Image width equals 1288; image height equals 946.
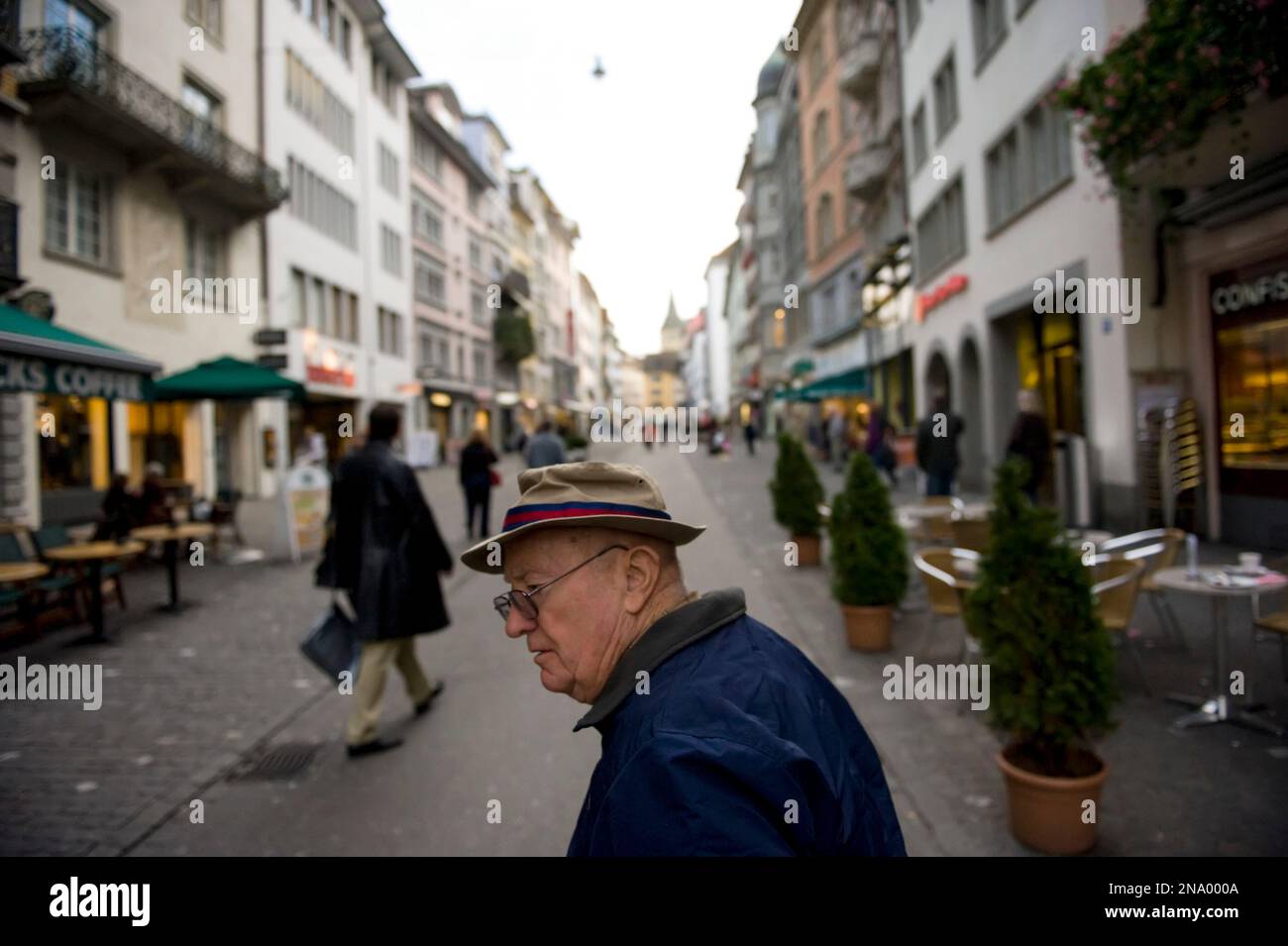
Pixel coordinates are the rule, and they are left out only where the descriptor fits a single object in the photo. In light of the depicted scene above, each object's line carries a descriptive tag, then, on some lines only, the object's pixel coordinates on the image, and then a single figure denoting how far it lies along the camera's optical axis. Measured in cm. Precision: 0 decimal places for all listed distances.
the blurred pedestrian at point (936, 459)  1194
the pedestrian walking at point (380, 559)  466
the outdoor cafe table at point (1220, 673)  439
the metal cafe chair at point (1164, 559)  593
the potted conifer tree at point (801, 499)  883
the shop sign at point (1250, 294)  856
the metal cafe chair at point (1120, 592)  507
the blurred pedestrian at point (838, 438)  2197
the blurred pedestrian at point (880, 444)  1792
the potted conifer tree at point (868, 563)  618
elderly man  104
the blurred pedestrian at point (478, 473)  1226
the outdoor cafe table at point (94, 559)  723
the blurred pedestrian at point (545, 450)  1023
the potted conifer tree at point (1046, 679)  324
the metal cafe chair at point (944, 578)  540
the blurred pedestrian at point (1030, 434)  899
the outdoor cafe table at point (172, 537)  863
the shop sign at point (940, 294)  1774
